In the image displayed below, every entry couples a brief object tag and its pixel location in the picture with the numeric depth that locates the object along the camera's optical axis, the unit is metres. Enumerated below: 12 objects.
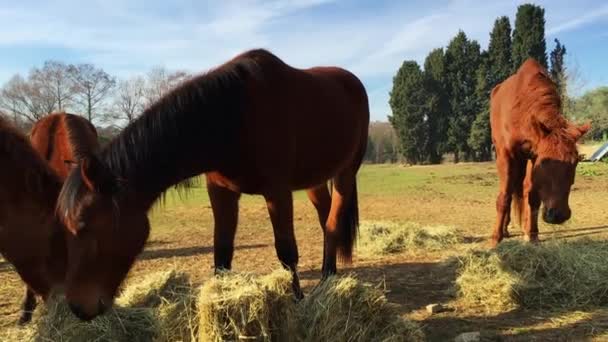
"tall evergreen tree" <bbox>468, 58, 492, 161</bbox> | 38.81
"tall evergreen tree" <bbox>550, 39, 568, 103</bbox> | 34.81
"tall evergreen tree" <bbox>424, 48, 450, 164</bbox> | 43.16
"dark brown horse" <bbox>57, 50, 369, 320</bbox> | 2.68
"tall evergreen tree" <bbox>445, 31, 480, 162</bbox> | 41.50
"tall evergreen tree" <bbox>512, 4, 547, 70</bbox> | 38.22
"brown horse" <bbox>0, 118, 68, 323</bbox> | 3.05
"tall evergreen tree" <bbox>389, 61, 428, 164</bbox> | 43.78
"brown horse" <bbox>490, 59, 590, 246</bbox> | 4.84
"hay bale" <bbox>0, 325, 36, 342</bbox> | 3.03
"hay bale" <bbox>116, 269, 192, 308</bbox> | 3.62
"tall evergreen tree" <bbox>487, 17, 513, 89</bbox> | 39.75
